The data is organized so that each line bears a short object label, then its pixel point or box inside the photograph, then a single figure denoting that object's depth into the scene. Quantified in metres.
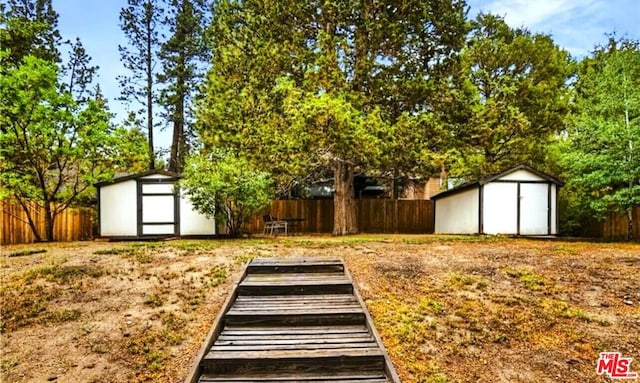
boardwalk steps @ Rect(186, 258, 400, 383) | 3.93
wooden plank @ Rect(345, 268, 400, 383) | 3.67
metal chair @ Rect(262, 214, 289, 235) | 16.23
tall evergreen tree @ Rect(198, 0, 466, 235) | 13.00
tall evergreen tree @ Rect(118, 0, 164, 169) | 20.52
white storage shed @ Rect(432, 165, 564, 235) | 14.06
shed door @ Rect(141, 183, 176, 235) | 13.96
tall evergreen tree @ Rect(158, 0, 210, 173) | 20.97
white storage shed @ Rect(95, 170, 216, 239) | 13.91
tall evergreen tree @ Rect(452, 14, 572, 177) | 17.95
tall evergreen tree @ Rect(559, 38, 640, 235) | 11.81
